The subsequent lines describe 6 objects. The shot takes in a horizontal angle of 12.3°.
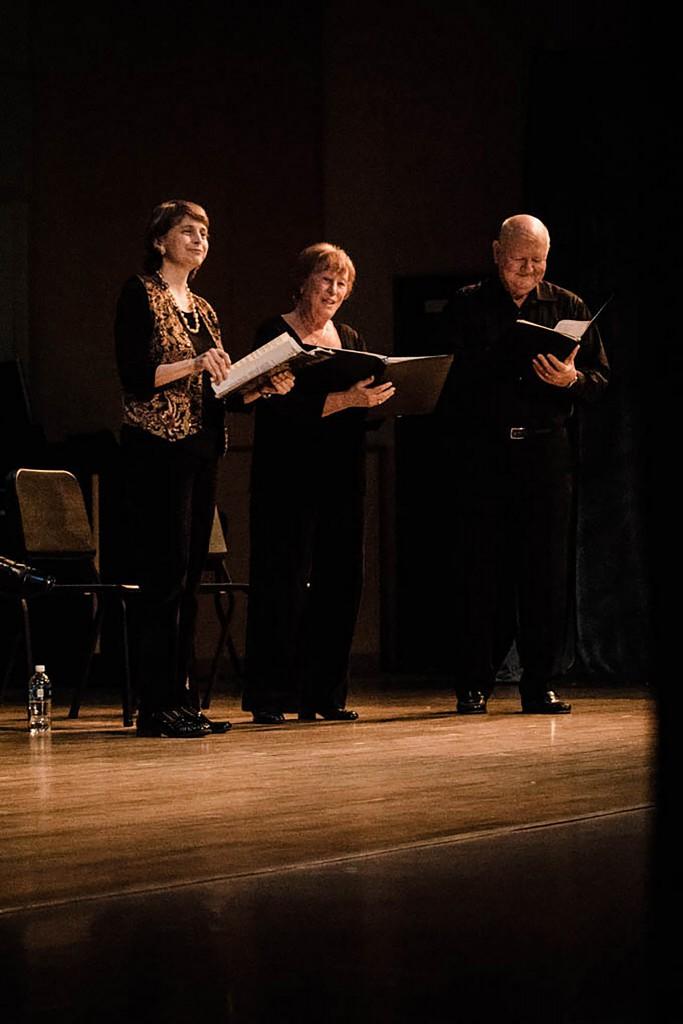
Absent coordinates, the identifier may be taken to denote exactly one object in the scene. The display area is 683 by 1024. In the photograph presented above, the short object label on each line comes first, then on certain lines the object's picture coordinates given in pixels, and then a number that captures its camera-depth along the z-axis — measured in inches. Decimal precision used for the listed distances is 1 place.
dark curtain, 526.7
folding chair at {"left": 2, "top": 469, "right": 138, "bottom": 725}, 398.1
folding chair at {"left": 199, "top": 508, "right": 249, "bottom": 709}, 406.7
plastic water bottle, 351.6
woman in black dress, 348.3
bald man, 370.2
